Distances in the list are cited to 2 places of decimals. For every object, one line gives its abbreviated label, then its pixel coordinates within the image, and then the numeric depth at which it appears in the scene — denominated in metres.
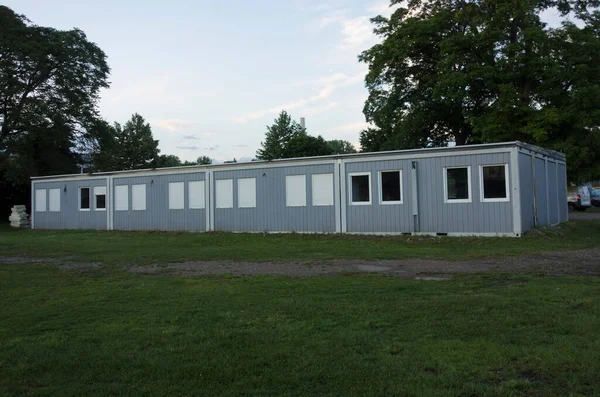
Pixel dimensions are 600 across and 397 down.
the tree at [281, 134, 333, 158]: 52.16
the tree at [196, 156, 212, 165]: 102.05
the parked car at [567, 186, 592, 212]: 38.56
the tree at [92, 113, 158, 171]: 69.19
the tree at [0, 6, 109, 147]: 35.97
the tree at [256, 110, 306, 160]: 62.91
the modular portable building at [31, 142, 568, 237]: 17.42
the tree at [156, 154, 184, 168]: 72.18
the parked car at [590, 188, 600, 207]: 45.34
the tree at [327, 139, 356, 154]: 112.69
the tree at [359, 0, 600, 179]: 28.17
